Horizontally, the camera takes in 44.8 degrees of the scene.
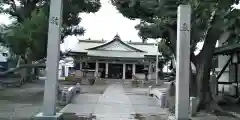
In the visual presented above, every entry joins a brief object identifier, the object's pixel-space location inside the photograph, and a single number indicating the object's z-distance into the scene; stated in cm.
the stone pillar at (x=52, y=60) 920
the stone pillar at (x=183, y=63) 943
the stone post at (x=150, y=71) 4594
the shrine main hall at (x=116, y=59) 4741
